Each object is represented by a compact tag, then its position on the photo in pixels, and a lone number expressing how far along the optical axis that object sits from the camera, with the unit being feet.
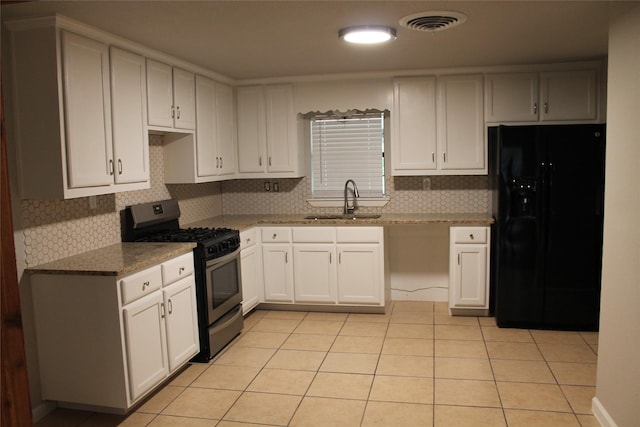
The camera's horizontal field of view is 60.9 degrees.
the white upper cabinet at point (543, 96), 15.33
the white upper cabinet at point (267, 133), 17.15
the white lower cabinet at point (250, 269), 15.48
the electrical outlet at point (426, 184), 17.40
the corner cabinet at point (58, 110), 9.67
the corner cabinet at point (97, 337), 9.78
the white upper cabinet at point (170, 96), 12.65
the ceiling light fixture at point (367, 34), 10.87
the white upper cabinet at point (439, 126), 16.02
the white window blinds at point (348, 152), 17.75
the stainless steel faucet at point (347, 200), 17.35
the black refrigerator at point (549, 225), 13.97
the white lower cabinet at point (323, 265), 15.98
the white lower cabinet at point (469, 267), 15.37
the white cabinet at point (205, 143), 14.80
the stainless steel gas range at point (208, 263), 12.62
